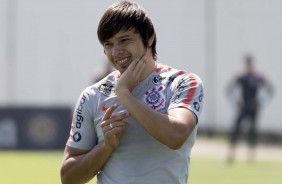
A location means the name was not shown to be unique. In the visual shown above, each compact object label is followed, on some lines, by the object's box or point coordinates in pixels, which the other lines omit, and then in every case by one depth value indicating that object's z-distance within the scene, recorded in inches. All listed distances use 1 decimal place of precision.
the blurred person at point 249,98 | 1392.5
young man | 306.2
